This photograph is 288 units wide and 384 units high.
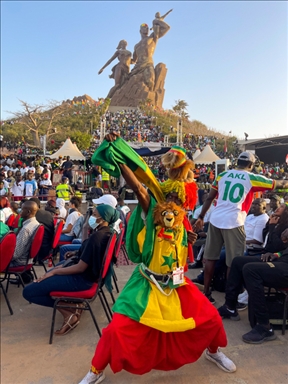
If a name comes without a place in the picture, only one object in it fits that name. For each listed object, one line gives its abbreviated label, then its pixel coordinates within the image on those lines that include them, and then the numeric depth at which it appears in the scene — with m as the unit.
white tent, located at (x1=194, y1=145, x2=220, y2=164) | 17.34
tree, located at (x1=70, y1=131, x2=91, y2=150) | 28.62
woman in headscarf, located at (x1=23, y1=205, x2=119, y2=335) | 3.11
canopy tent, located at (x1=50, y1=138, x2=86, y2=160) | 16.81
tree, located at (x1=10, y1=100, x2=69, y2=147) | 31.48
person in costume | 2.18
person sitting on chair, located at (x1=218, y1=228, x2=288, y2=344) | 3.00
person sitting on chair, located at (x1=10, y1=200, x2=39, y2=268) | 4.17
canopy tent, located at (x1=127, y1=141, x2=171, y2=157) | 13.22
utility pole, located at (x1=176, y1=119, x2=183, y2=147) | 18.49
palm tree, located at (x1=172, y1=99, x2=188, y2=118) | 47.79
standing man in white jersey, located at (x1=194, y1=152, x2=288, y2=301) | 3.55
